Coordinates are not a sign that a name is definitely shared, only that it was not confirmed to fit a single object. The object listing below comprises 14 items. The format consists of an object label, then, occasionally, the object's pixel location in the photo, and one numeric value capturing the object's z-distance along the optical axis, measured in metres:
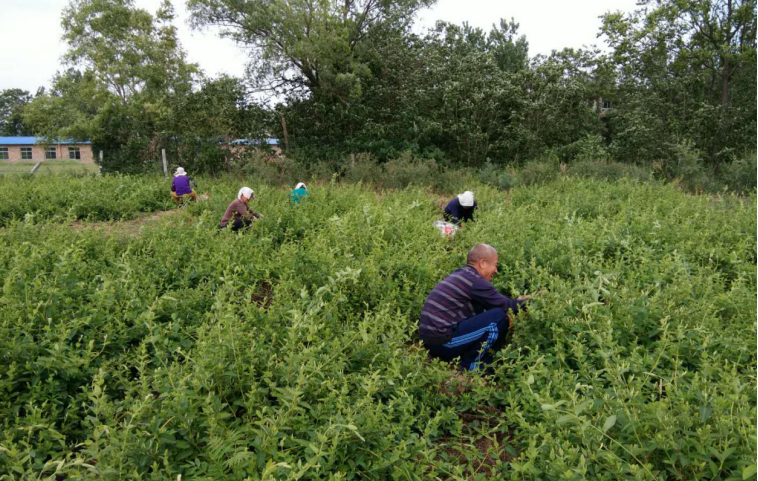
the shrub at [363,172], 15.07
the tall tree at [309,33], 16.86
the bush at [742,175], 14.42
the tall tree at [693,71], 18.19
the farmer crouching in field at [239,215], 6.89
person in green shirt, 8.14
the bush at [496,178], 13.77
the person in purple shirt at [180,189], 10.15
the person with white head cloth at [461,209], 7.64
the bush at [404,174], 14.56
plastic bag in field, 6.78
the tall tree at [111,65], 21.27
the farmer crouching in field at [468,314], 3.94
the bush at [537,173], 13.62
